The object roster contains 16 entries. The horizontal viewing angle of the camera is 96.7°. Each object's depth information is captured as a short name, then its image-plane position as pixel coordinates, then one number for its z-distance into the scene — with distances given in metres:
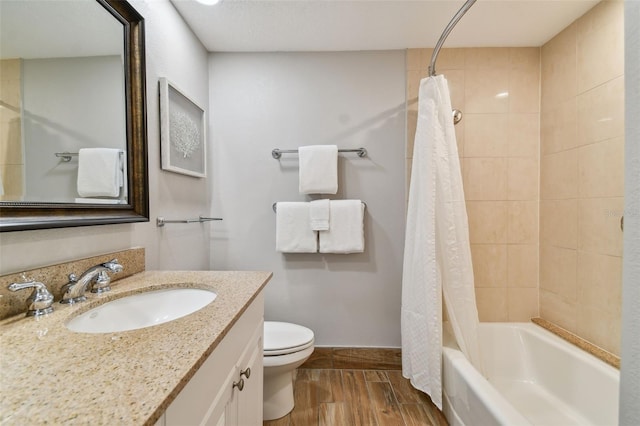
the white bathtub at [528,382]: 1.24
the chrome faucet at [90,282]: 0.83
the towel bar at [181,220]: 1.39
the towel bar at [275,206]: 1.95
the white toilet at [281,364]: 1.44
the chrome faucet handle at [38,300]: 0.74
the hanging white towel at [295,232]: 1.91
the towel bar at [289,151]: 1.94
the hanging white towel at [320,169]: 1.86
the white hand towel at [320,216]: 1.86
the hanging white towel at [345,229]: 1.87
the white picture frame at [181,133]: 1.40
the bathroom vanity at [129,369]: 0.41
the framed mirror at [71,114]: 0.75
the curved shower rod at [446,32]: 1.20
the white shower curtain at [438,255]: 1.54
